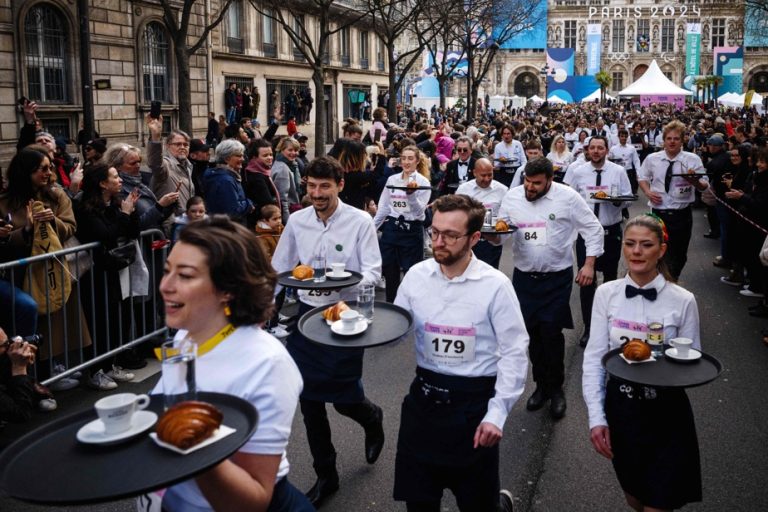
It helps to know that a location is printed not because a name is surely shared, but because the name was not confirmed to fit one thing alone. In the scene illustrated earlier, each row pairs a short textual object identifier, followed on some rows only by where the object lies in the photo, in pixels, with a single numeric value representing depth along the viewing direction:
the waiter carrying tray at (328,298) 4.48
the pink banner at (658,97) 42.62
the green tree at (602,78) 76.51
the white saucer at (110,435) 2.01
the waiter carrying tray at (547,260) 6.18
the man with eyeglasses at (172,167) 8.06
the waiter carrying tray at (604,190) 8.55
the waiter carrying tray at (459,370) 3.42
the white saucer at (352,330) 3.50
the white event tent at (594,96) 60.38
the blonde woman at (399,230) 8.67
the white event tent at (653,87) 41.50
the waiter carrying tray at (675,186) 9.16
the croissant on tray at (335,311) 3.70
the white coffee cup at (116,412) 2.03
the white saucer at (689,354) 3.38
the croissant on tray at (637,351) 3.31
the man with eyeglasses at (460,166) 11.30
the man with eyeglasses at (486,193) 8.08
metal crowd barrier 5.88
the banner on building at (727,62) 64.81
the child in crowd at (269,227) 8.39
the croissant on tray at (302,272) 4.60
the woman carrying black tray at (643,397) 3.42
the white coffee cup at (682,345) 3.39
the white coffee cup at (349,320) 3.55
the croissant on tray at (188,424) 1.95
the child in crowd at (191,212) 7.64
